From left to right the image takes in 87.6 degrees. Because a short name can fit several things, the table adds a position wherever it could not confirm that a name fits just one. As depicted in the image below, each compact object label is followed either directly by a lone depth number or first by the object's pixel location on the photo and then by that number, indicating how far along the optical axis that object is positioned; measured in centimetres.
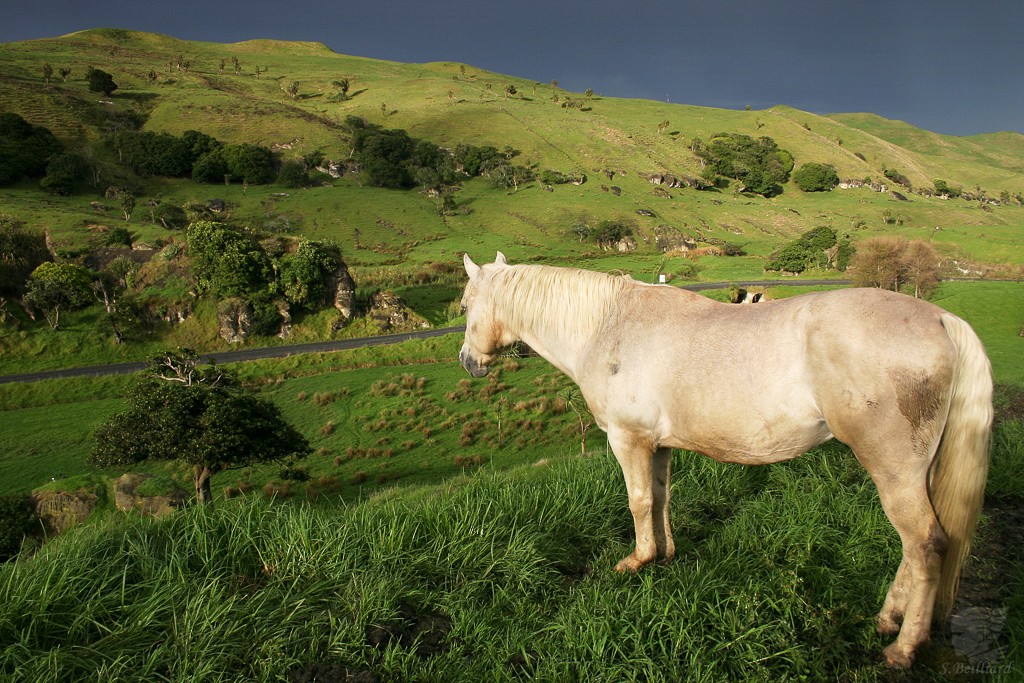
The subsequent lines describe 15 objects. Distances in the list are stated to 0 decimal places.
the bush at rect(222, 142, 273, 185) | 8962
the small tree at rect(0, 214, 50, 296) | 4141
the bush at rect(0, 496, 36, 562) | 1719
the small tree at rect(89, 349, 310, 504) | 2098
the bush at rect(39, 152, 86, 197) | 7369
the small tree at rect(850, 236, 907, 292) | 4888
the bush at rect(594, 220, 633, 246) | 8170
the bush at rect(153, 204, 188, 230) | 6781
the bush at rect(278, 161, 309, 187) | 9131
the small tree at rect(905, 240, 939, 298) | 4869
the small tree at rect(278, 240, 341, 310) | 4753
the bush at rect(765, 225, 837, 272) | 6938
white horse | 304
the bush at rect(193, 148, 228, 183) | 8700
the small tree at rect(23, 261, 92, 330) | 4006
